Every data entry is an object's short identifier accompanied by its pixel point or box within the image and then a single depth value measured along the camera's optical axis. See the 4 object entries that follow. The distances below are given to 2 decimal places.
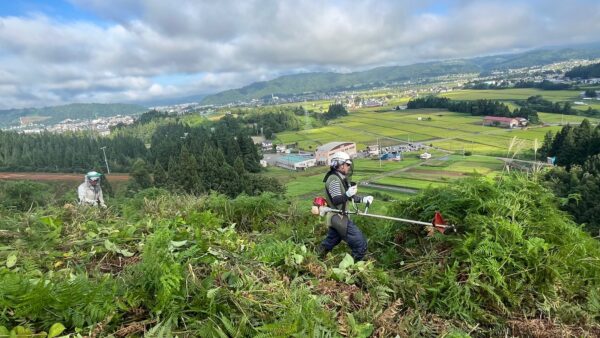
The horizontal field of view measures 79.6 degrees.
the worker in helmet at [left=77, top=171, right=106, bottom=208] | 8.61
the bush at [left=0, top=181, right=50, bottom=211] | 17.95
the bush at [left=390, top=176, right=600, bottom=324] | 4.13
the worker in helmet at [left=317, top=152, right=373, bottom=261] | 5.79
